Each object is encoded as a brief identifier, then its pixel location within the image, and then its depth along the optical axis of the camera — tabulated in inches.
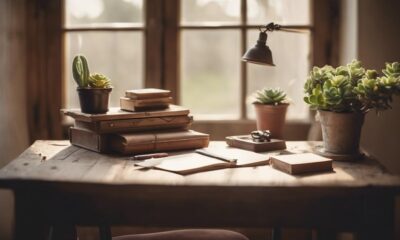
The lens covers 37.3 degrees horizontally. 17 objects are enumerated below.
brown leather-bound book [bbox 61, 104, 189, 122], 80.4
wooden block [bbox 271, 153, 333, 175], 69.0
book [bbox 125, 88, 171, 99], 84.2
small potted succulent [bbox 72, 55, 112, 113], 82.1
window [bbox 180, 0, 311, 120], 107.6
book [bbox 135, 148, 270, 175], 70.1
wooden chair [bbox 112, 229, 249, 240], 80.0
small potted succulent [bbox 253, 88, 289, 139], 89.0
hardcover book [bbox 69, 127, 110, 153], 80.8
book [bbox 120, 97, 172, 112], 84.2
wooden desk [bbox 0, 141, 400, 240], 64.2
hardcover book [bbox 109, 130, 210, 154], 79.6
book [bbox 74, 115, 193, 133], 80.5
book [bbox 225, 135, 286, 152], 83.6
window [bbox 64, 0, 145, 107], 108.3
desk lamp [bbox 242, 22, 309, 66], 83.2
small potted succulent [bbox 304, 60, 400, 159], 73.3
